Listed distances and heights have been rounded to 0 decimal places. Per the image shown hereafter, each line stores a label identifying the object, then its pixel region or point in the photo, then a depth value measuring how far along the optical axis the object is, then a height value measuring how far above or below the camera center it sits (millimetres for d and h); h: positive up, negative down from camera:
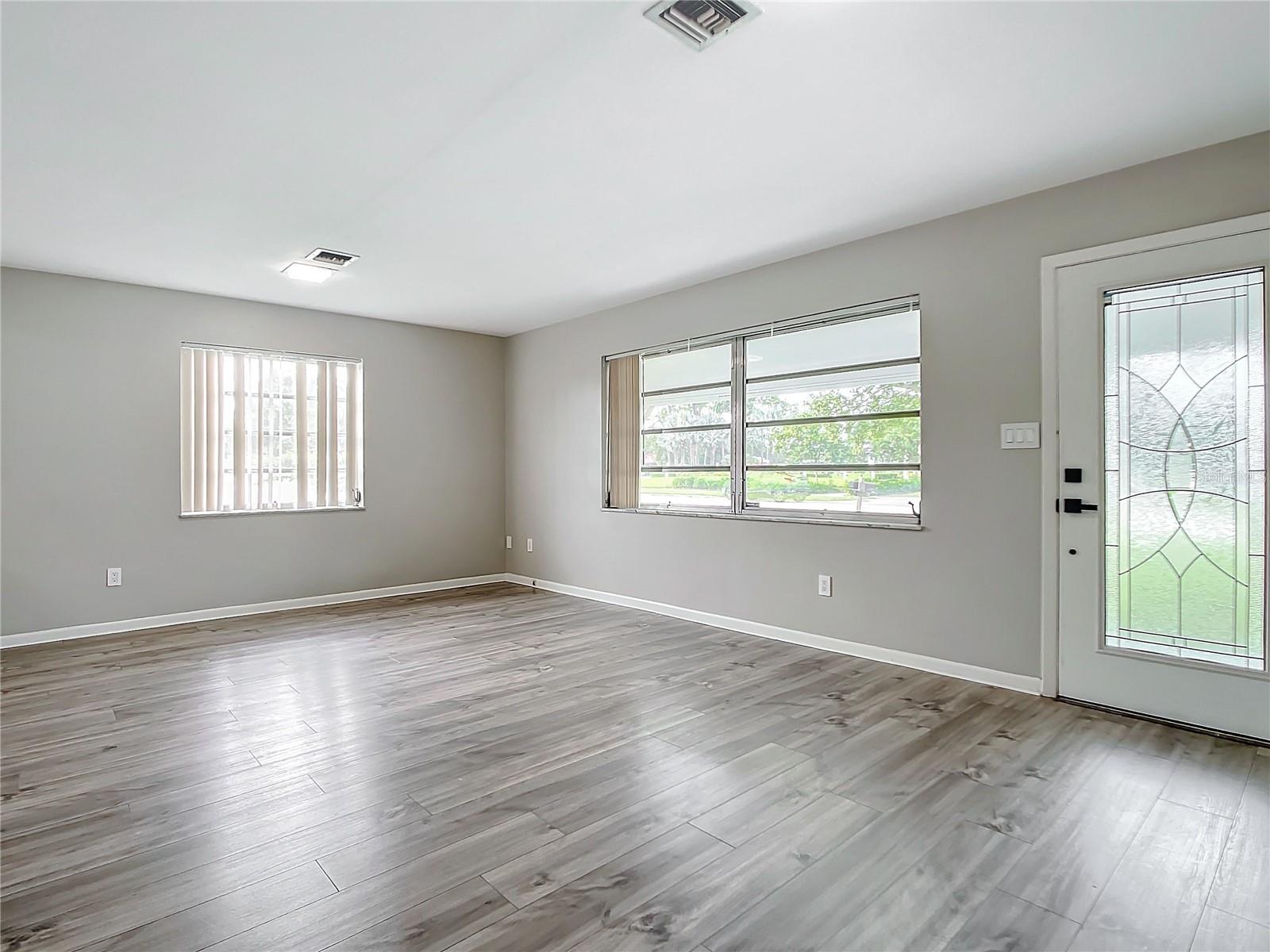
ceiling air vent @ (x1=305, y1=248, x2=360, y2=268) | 4286 +1397
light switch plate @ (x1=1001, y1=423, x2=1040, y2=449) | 3422 +176
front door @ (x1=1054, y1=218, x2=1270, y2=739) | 2826 -56
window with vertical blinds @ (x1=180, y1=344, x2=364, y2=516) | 5254 +350
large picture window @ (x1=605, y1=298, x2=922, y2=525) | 4066 +348
